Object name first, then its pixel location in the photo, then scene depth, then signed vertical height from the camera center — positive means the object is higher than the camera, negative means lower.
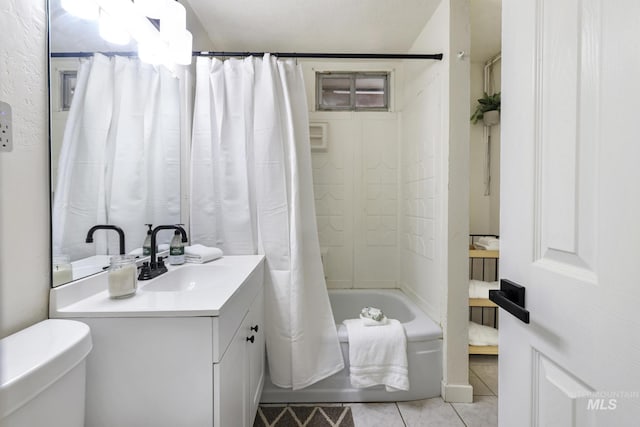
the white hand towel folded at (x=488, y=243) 2.30 -0.28
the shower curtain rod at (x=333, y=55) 1.75 +0.98
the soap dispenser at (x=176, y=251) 1.55 -0.23
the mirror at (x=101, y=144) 0.91 +0.27
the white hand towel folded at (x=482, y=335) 2.17 -0.98
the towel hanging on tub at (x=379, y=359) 1.69 -0.90
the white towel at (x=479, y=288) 2.20 -0.62
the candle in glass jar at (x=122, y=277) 0.97 -0.24
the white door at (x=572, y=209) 0.43 +0.00
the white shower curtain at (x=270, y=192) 1.73 +0.11
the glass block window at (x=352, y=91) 2.62 +1.09
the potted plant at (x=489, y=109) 2.46 +0.88
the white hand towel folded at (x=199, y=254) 1.58 -0.25
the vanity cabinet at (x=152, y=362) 0.85 -0.46
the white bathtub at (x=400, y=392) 1.73 -1.07
